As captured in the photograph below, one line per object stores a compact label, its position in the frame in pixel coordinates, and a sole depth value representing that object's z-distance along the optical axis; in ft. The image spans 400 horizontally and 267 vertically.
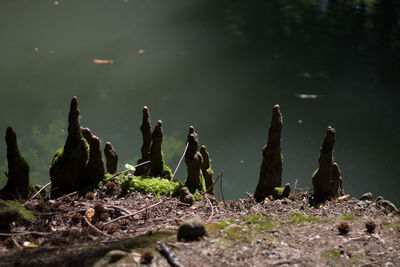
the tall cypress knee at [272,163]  18.60
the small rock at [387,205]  18.09
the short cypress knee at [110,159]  19.95
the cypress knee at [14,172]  16.89
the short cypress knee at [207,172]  21.91
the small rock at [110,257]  10.99
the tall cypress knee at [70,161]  17.84
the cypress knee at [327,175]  18.32
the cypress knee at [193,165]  18.98
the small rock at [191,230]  12.75
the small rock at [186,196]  17.99
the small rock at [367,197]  20.04
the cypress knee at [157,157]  19.70
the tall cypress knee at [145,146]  20.19
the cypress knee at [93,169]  18.44
